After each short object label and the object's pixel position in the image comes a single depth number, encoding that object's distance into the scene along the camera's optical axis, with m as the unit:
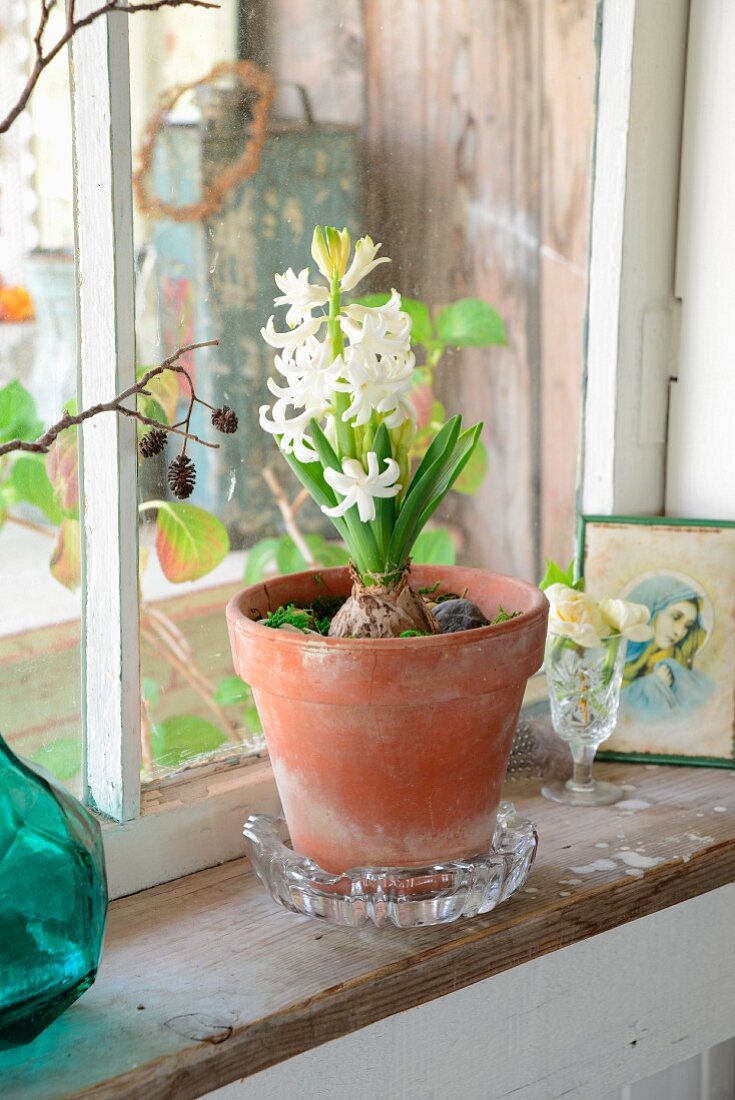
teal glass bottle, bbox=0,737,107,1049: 1.16
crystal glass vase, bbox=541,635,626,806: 1.42
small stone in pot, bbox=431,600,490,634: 1.31
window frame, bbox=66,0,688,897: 1.27
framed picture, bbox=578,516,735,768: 1.48
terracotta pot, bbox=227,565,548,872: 1.24
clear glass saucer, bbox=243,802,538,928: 1.27
